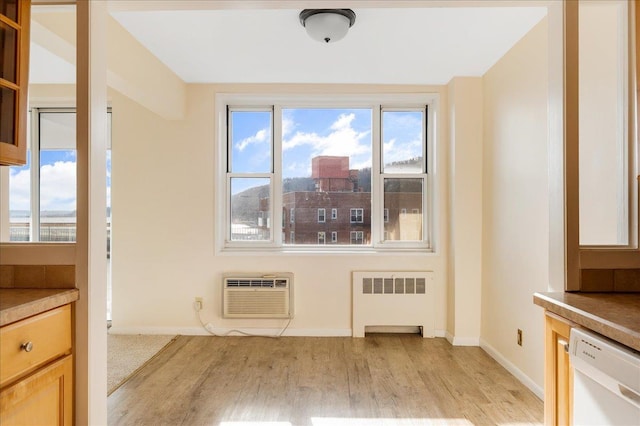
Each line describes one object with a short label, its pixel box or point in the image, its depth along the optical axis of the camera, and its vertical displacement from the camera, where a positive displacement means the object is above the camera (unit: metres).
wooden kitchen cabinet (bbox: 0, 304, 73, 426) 1.15 -0.54
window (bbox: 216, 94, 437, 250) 3.78 +0.48
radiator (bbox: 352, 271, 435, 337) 3.56 -0.83
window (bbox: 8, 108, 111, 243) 3.67 +0.37
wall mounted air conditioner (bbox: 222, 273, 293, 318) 3.56 -0.79
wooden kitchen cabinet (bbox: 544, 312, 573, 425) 1.30 -0.58
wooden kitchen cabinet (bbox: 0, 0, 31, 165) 1.35 +0.52
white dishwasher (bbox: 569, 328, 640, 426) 0.98 -0.48
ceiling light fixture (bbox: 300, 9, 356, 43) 2.23 +1.22
